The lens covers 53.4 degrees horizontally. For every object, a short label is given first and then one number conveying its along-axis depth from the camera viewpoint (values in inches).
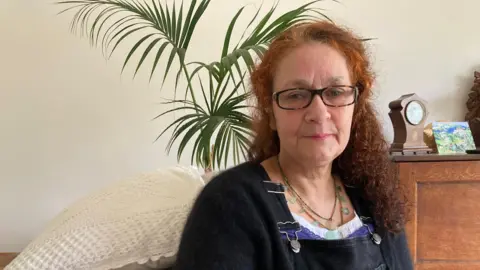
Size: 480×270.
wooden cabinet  62.5
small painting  68.6
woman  33.9
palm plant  63.2
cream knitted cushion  35.8
